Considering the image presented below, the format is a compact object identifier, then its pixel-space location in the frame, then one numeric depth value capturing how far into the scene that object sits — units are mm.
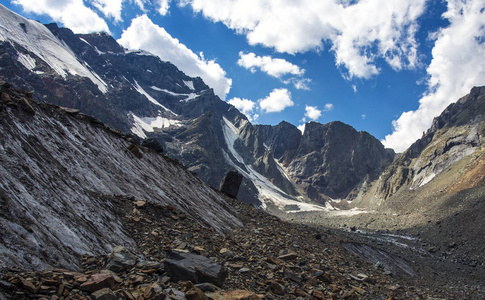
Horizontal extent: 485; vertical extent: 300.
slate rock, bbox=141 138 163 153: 33906
